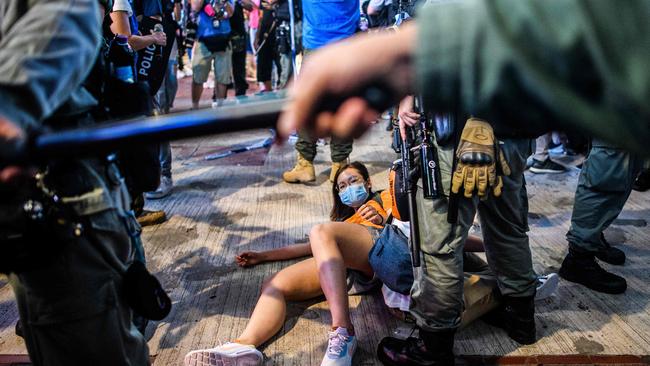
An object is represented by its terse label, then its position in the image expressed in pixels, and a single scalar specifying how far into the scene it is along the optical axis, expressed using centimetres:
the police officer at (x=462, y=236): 200
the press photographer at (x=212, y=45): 593
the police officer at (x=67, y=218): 111
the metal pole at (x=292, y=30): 630
